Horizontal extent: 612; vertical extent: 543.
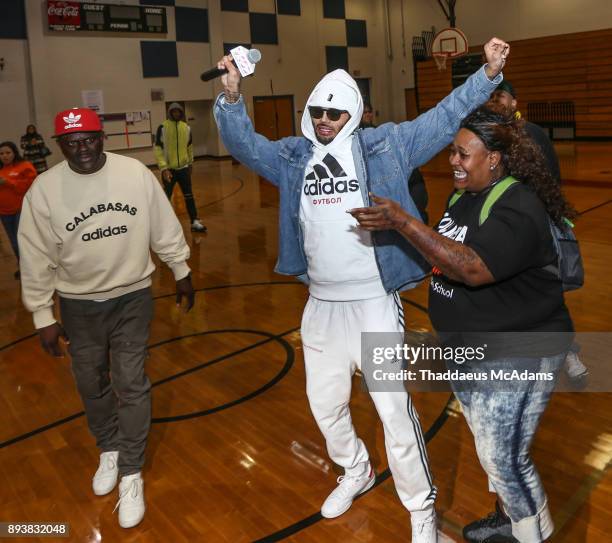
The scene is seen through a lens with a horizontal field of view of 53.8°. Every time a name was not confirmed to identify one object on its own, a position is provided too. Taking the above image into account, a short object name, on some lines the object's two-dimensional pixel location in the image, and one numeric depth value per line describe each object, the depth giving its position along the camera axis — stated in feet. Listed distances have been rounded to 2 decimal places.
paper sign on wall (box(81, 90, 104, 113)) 52.03
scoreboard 49.16
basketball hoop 45.85
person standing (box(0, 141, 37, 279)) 21.05
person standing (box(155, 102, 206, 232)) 26.86
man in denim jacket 7.30
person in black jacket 10.48
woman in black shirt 5.77
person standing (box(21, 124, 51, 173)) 44.32
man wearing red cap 8.46
